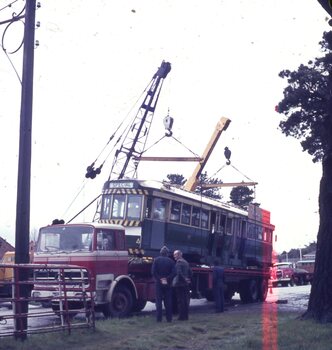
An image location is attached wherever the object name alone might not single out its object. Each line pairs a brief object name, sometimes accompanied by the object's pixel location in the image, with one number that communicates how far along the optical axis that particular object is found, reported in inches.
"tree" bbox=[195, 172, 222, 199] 1165.7
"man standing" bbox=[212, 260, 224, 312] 748.6
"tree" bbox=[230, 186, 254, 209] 2128.0
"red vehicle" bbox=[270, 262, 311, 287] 1875.0
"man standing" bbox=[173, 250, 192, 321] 624.1
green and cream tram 757.9
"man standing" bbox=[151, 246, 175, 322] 629.0
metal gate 437.1
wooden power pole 442.6
